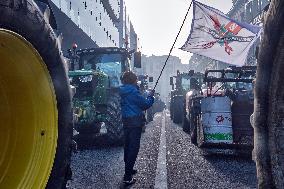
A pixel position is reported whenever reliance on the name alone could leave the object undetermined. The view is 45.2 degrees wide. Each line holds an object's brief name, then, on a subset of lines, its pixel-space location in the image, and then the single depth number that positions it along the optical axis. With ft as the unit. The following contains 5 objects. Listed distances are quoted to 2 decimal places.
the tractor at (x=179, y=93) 47.73
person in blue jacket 16.15
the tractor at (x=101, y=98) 25.21
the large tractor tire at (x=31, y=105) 7.02
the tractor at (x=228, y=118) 20.48
